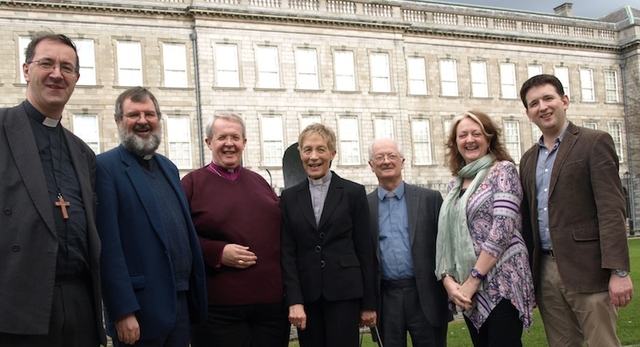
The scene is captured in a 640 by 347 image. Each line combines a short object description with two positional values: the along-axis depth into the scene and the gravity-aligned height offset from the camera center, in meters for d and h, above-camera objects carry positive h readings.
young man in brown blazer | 4.09 -0.37
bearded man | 3.67 -0.27
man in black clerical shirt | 3.13 -0.07
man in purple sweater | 4.32 -0.39
